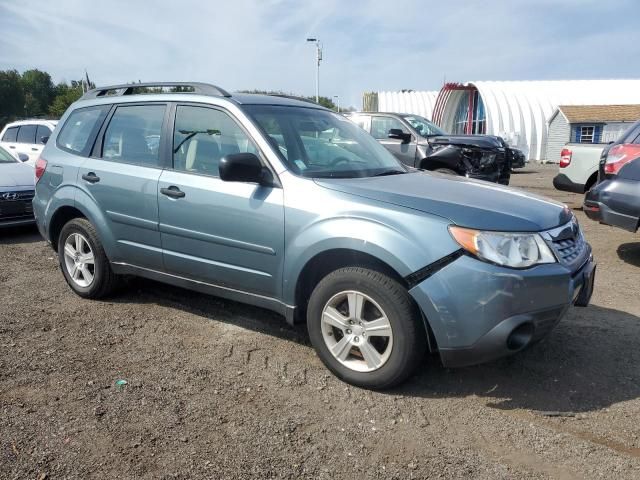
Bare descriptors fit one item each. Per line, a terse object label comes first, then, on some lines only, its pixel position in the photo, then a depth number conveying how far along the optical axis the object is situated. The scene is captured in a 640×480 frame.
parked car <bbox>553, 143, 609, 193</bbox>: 8.89
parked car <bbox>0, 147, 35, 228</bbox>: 7.46
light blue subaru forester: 2.89
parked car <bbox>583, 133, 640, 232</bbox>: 5.73
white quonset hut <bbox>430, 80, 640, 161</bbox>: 31.81
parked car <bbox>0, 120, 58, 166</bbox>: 11.55
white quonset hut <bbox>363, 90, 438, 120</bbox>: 40.34
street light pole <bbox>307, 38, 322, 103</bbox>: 32.72
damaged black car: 10.32
